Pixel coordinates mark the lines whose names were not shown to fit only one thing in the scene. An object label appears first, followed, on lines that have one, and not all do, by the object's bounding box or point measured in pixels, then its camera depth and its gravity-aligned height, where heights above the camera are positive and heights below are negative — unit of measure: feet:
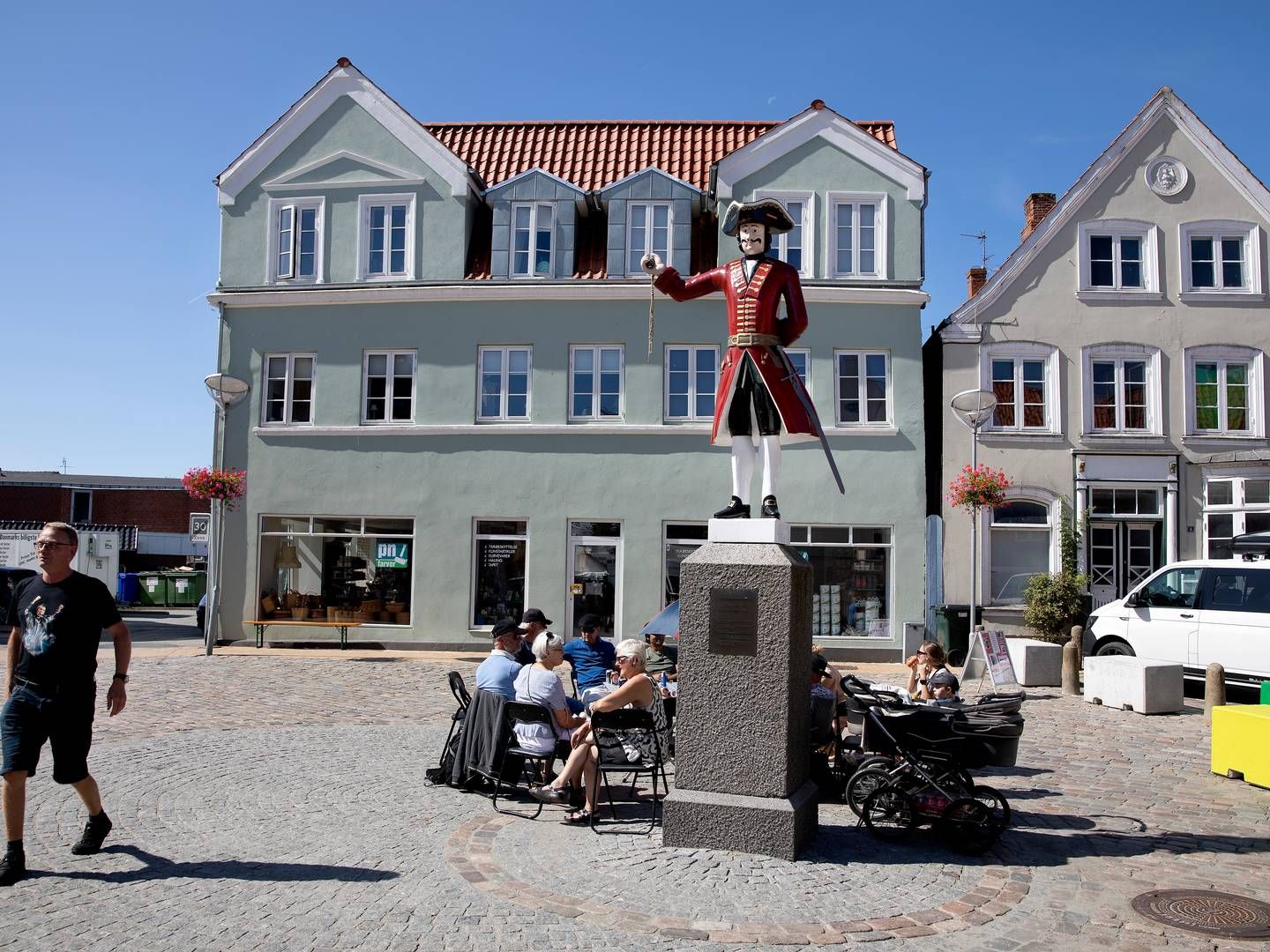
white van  45.39 -2.00
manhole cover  18.40 -6.00
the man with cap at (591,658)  34.83 -3.05
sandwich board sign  46.73 -3.82
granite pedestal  22.18 -2.98
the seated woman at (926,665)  34.14 -3.03
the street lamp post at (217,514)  63.36 +2.70
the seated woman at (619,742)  24.99 -4.40
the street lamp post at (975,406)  56.80 +8.76
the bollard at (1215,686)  41.73 -4.26
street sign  74.69 +2.23
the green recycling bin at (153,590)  125.08 -3.93
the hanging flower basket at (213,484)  63.05 +4.28
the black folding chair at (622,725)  24.39 -3.62
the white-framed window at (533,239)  69.36 +20.88
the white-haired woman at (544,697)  26.12 -3.27
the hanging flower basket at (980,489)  58.85 +4.49
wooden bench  67.92 -4.35
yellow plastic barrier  29.40 -4.64
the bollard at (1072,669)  49.26 -4.40
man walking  19.76 -2.31
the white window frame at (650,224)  68.23 +21.63
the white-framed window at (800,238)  67.51 +20.73
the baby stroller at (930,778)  22.77 -4.57
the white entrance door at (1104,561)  67.36 +0.82
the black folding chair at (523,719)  25.26 -3.67
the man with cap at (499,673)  27.07 -2.80
